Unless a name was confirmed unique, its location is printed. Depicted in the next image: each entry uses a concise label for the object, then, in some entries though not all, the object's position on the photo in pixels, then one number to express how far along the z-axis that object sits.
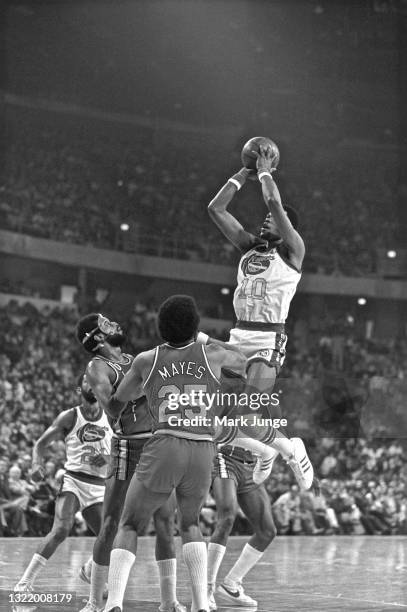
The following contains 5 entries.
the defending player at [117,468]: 7.04
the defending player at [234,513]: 8.13
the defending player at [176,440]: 6.10
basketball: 7.81
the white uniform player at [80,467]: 8.18
